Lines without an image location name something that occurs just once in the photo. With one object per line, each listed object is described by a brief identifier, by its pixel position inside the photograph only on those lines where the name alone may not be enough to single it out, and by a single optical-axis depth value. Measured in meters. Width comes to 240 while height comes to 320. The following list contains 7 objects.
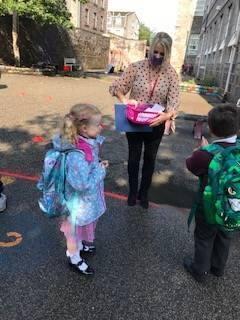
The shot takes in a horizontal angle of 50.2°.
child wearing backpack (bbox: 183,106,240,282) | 1.80
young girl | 1.81
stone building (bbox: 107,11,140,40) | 64.02
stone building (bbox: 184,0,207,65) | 34.70
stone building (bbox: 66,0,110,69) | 26.45
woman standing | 2.59
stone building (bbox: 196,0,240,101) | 12.12
